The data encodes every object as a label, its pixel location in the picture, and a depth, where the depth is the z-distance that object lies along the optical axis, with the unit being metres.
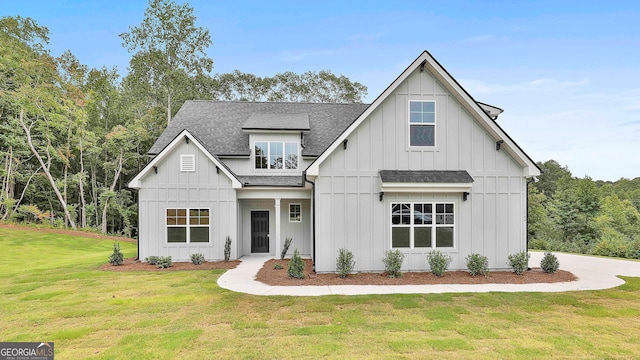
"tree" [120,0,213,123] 26.84
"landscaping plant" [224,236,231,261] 12.98
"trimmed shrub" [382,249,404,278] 9.96
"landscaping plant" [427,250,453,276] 10.04
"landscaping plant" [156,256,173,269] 12.02
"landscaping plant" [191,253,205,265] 12.52
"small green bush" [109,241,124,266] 12.41
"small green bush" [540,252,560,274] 10.51
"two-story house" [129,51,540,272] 10.52
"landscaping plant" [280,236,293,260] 13.31
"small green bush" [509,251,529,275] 10.27
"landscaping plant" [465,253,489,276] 10.05
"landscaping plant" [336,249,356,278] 9.88
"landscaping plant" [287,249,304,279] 9.74
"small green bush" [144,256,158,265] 12.46
